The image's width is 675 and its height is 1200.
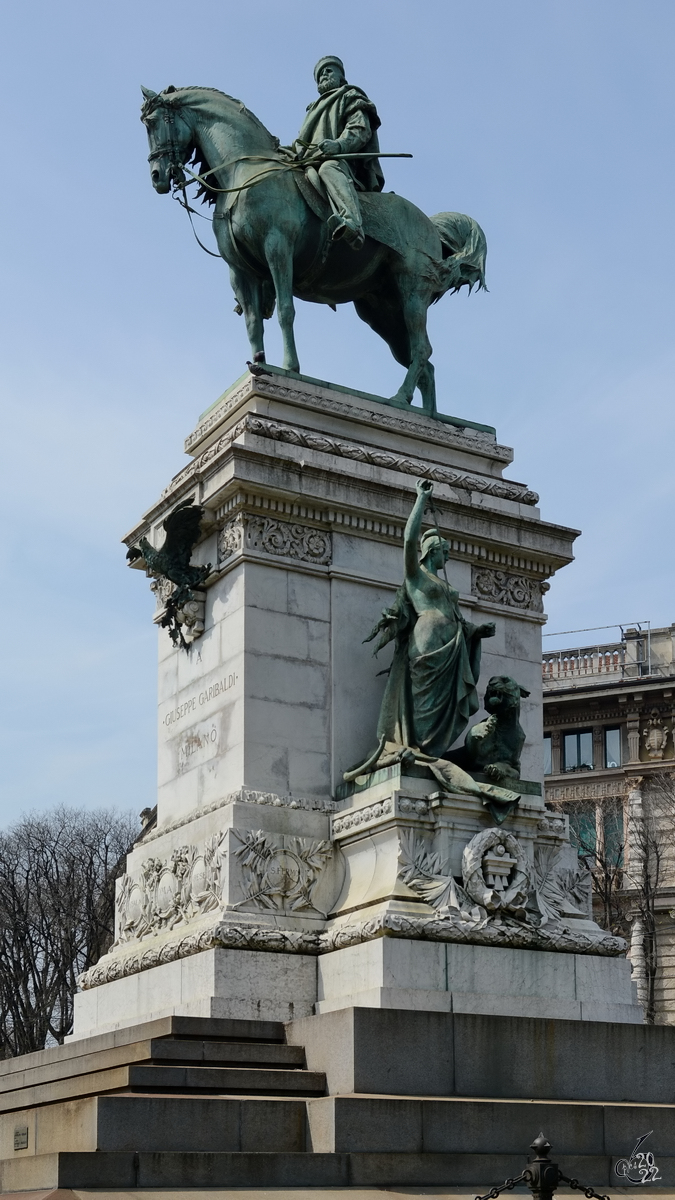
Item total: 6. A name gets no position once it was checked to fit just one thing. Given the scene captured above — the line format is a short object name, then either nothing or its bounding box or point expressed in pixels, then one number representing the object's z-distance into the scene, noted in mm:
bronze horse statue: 21078
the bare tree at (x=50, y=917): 49781
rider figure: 21062
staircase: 13531
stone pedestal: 17281
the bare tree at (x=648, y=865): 52906
